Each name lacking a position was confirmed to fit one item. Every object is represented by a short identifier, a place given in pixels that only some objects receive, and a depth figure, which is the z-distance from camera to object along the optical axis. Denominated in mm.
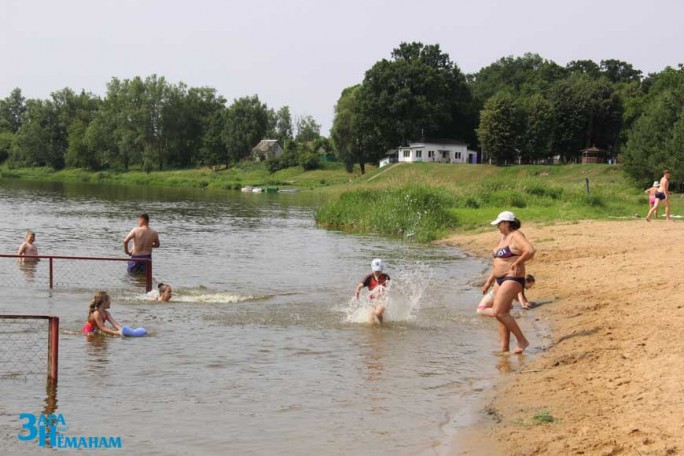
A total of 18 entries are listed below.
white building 107000
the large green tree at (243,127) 130750
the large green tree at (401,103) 106125
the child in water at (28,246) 21406
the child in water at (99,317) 13266
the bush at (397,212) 35509
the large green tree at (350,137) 105188
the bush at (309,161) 117562
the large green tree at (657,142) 53938
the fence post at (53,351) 9461
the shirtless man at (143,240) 19312
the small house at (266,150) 132200
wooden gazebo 95738
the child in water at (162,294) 17344
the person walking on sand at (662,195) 29875
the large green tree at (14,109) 190125
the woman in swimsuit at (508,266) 11195
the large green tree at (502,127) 96062
